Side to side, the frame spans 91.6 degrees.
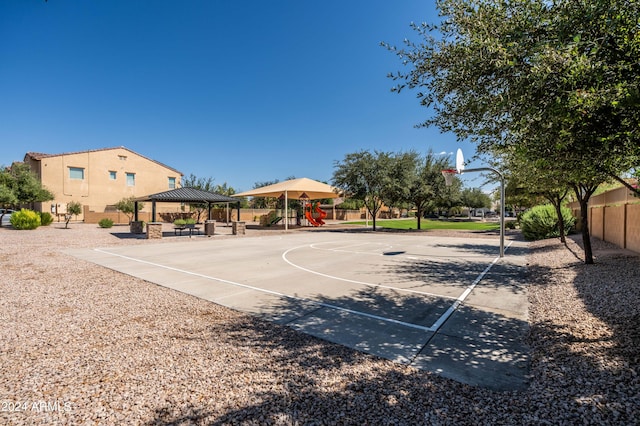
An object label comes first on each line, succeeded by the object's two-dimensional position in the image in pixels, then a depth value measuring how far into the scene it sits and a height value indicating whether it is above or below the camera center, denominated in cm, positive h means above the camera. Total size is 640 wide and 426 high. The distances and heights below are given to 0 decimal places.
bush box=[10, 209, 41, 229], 2300 -61
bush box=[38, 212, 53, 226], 2643 -62
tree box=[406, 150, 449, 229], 2628 +251
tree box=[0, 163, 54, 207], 2411 +204
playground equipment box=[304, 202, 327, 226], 3459 -28
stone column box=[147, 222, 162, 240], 1889 -116
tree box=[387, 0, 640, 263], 312 +157
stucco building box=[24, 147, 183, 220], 3434 +429
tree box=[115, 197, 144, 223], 3394 +48
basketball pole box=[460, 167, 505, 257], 1202 -14
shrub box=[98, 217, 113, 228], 2770 -108
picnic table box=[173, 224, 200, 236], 2119 -107
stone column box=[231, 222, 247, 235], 2348 -130
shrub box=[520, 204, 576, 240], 1761 -73
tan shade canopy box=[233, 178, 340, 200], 2845 +194
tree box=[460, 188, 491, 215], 6165 +246
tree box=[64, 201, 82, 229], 2991 +15
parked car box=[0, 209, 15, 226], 2674 -47
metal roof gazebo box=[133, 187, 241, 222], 2061 +101
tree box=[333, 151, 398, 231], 2683 +306
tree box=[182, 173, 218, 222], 5787 +512
